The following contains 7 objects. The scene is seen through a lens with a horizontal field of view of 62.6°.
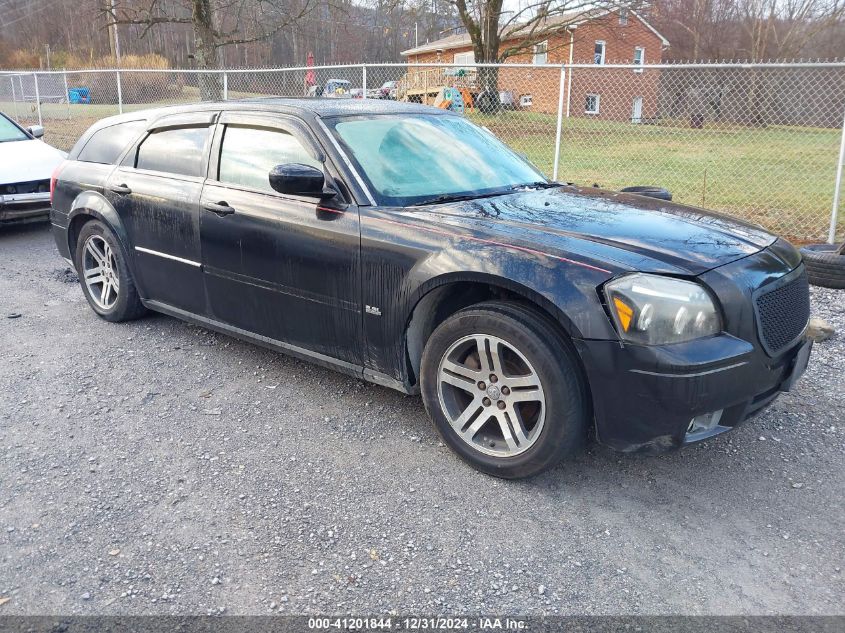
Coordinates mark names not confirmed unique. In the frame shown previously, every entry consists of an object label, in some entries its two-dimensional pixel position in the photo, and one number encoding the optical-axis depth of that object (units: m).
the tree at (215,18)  17.28
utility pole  30.51
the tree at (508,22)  22.75
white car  8.33
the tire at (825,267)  6.08
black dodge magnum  2.85
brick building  18.53
